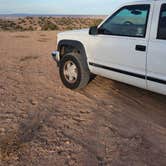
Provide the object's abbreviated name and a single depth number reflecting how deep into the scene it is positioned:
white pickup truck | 2.84
